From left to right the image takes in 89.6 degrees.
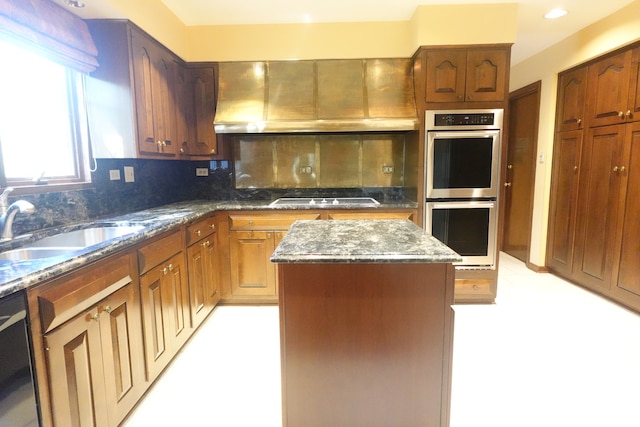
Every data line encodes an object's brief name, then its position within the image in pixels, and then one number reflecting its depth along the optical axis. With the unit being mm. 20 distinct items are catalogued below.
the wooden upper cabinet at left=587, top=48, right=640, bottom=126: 2660
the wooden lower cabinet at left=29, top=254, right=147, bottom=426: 1115
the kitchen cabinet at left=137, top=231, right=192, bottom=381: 1769
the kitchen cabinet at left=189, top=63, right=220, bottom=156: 3146
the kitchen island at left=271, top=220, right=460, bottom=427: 1342
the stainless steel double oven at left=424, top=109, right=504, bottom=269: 2770
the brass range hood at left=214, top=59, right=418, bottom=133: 3016
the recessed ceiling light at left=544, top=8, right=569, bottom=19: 2773
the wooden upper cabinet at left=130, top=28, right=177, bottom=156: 2283
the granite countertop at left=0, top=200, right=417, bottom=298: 1059
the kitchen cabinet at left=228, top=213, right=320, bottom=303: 2904
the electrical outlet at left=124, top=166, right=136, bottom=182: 2546
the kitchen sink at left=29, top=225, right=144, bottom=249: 1738
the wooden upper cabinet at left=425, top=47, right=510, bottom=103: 2746
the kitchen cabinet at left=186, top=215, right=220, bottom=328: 2381
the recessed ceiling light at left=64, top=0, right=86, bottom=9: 1908
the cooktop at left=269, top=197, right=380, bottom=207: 2919
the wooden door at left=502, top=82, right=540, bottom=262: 3883
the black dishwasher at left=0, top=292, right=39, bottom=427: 966
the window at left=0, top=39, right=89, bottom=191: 1769
